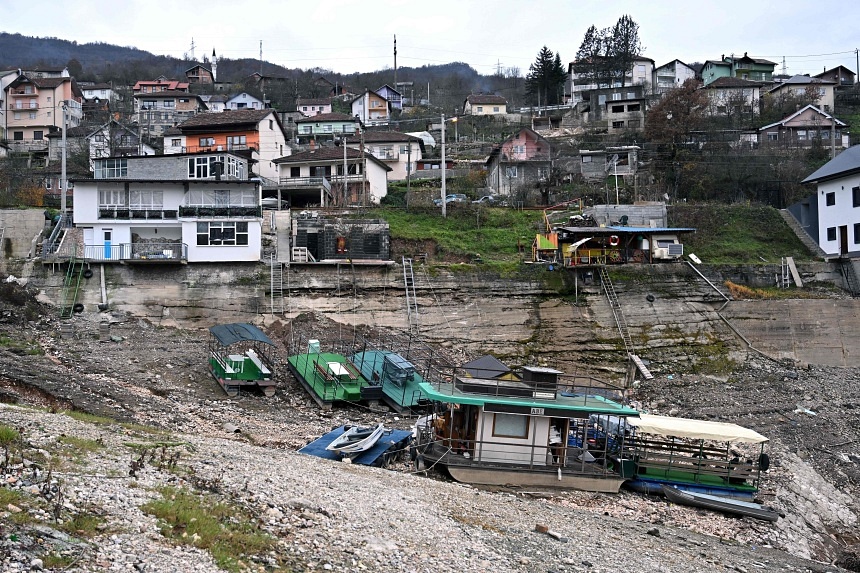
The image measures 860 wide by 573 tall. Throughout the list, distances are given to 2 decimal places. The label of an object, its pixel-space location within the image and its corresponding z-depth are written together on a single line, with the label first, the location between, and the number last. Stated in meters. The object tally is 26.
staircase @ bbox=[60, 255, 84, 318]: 38.66
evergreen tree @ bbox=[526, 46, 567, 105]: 95.00
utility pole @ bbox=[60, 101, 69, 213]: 45.19
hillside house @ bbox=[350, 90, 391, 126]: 92.38
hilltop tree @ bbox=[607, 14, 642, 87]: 86.81
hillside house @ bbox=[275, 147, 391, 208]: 54.06
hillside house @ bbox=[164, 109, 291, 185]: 57.44
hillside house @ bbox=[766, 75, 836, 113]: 76.62
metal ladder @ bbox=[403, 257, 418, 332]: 40.12
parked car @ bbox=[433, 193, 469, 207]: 53.91
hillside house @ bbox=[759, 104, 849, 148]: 66.64
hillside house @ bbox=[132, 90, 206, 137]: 85.44
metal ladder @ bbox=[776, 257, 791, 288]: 44.22
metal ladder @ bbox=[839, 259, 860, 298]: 43.97
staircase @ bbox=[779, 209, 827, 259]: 48.27
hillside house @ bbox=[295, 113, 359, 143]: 79.00
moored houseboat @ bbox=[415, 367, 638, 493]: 21.89
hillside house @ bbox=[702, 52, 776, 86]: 91.12
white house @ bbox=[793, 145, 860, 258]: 45.91
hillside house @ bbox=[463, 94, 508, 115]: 90.94
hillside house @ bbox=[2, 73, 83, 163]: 81.25
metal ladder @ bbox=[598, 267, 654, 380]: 38.71
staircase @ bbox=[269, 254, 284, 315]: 40.19
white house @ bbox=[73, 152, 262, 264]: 41.53
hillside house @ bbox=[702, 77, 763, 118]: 73.00
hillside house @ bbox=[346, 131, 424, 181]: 66.19
